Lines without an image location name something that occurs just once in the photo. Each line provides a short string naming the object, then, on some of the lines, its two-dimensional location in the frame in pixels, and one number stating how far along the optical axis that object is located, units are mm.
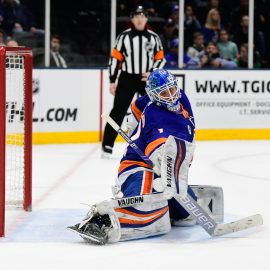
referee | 12644
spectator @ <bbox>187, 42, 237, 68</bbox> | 16123
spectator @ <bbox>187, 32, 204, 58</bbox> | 16083
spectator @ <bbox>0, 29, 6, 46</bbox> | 14893
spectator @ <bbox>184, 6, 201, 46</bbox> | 16056
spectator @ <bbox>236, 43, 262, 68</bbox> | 16255
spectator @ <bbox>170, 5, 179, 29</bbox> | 15964
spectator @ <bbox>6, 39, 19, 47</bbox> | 14840
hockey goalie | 6825
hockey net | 6864
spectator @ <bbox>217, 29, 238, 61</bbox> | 16361
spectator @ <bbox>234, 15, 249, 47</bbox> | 16255
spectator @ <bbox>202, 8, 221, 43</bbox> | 16400
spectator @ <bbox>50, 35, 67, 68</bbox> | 15325
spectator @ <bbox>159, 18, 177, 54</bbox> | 16083
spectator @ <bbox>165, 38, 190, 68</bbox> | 16017
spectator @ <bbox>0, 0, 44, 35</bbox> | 15064
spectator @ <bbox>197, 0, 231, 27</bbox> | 16387
